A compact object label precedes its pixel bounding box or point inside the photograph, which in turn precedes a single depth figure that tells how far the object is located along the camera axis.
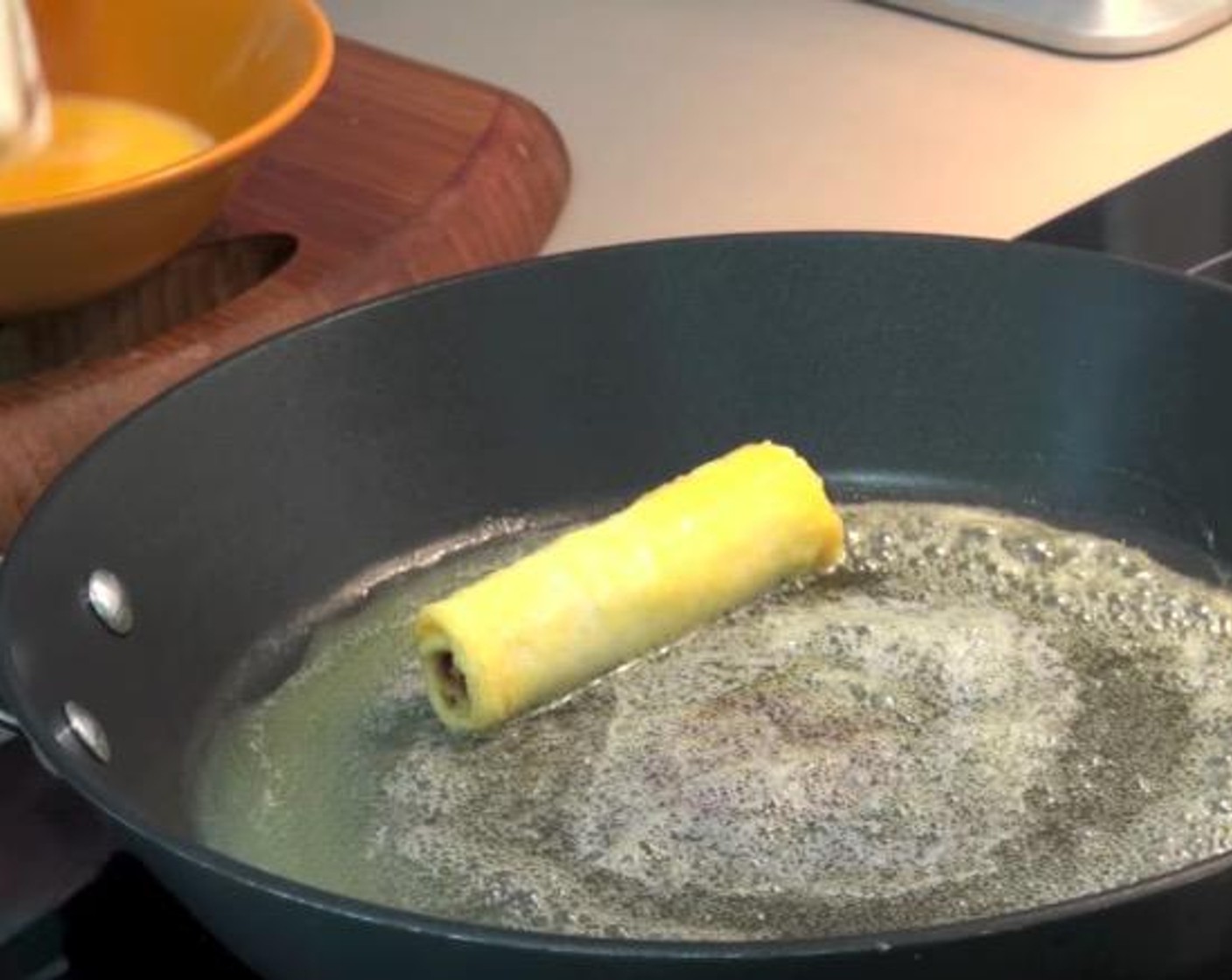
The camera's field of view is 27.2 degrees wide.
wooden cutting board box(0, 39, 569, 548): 0.86
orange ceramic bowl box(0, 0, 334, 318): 0.84
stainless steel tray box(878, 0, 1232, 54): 1.13
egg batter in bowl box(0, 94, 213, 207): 0.91
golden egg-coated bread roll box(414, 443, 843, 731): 0.73
